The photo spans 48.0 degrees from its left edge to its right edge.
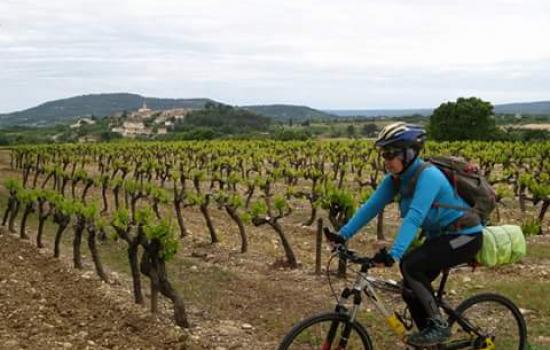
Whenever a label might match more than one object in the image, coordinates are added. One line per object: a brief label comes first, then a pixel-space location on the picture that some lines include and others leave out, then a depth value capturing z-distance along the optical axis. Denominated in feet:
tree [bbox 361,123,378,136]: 315.78
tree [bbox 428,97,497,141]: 184.75
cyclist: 14.96
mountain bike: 15.34
